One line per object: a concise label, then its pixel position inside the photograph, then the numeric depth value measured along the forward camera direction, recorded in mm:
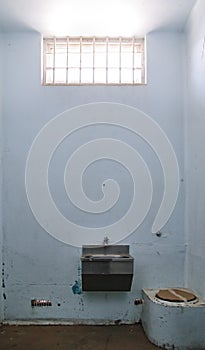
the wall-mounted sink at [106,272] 3527
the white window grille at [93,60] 3998
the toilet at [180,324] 3146
